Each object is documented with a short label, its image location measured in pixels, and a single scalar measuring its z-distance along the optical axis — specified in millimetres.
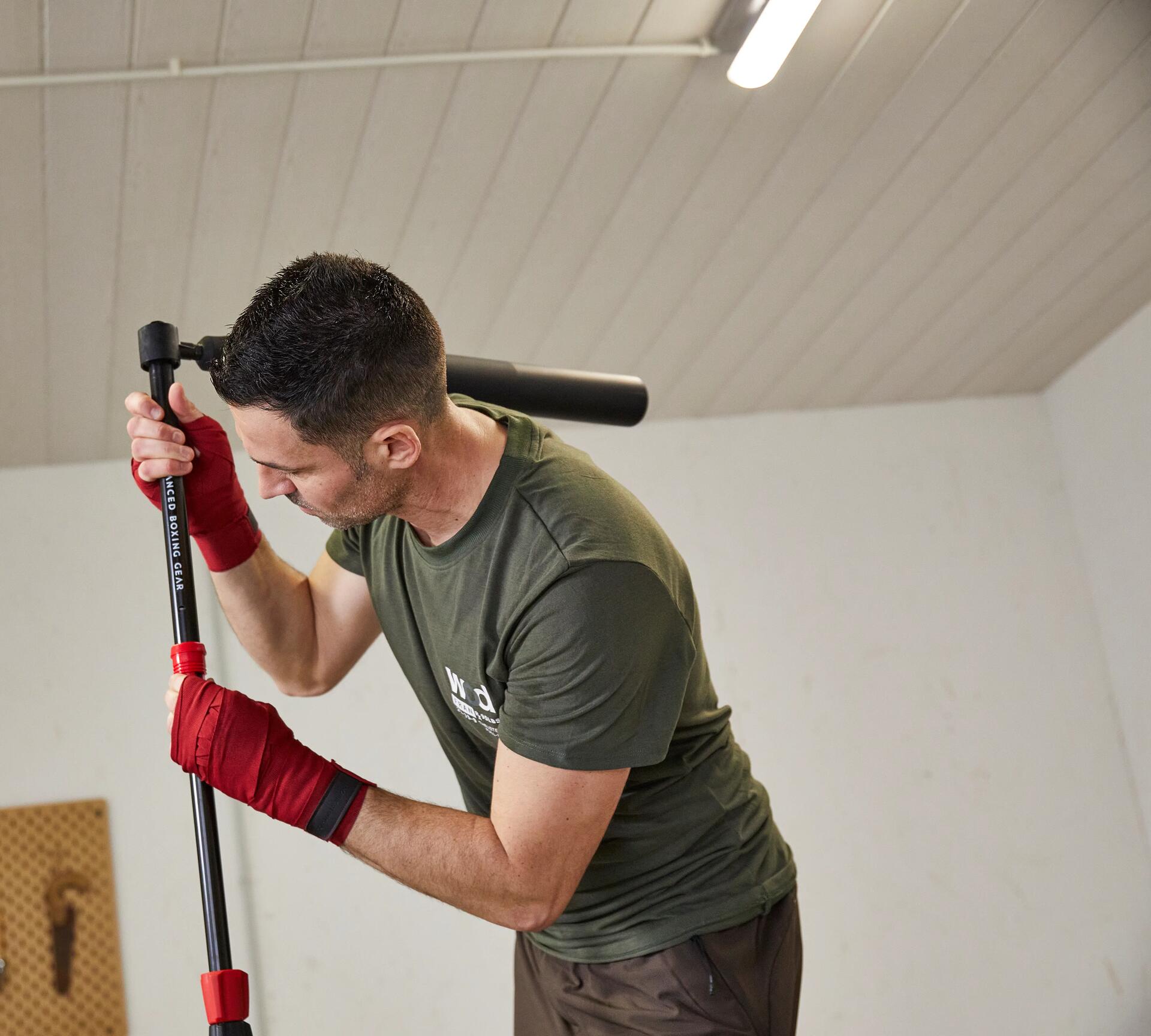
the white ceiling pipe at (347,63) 1862
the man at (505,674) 1253
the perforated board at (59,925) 2600
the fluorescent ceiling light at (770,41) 1878
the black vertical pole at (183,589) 1213
